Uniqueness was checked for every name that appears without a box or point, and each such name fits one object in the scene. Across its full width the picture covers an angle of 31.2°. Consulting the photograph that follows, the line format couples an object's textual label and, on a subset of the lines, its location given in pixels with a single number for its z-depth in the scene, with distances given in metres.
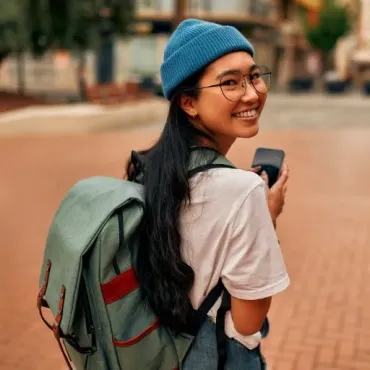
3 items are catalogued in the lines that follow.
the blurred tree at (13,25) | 17.73
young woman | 1.54
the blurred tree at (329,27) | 44.44
